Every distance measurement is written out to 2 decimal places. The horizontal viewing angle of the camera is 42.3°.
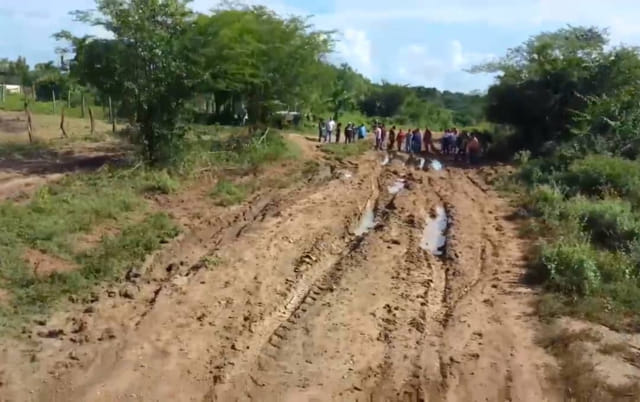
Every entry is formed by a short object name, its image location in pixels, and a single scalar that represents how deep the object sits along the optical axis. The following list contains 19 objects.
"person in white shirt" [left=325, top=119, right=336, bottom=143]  34.19
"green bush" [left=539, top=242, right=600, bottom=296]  11.69
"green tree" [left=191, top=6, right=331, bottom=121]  22.41
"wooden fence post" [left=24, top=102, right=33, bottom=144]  27.05
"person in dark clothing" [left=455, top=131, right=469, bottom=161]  31.14
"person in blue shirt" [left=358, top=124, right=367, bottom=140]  35.88
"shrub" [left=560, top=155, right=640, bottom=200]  18.86
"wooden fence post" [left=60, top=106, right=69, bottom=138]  29.47
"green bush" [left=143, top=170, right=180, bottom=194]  18.81
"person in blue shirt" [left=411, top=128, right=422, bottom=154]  32.53
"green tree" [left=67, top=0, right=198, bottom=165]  20.59
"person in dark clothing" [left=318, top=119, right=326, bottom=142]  34.37
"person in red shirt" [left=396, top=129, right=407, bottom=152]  32.97
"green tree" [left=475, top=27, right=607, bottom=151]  29.44
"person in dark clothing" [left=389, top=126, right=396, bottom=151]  32.88
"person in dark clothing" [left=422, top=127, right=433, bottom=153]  33.59
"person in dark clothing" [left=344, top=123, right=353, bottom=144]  34.06
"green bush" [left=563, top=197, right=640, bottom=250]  14.47
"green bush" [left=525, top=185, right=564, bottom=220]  17.41
